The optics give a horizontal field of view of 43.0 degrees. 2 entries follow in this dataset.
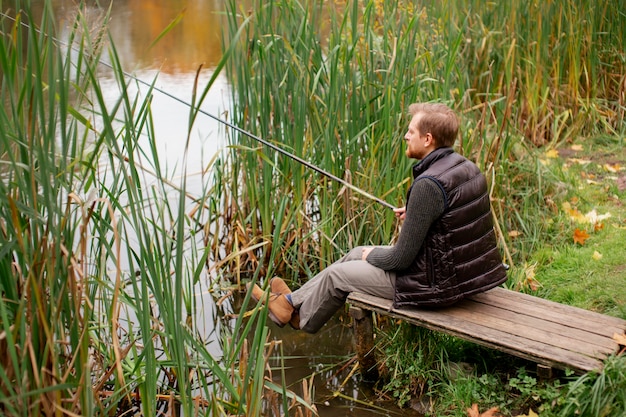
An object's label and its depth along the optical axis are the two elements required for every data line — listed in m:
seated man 3.15
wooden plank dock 2.87
